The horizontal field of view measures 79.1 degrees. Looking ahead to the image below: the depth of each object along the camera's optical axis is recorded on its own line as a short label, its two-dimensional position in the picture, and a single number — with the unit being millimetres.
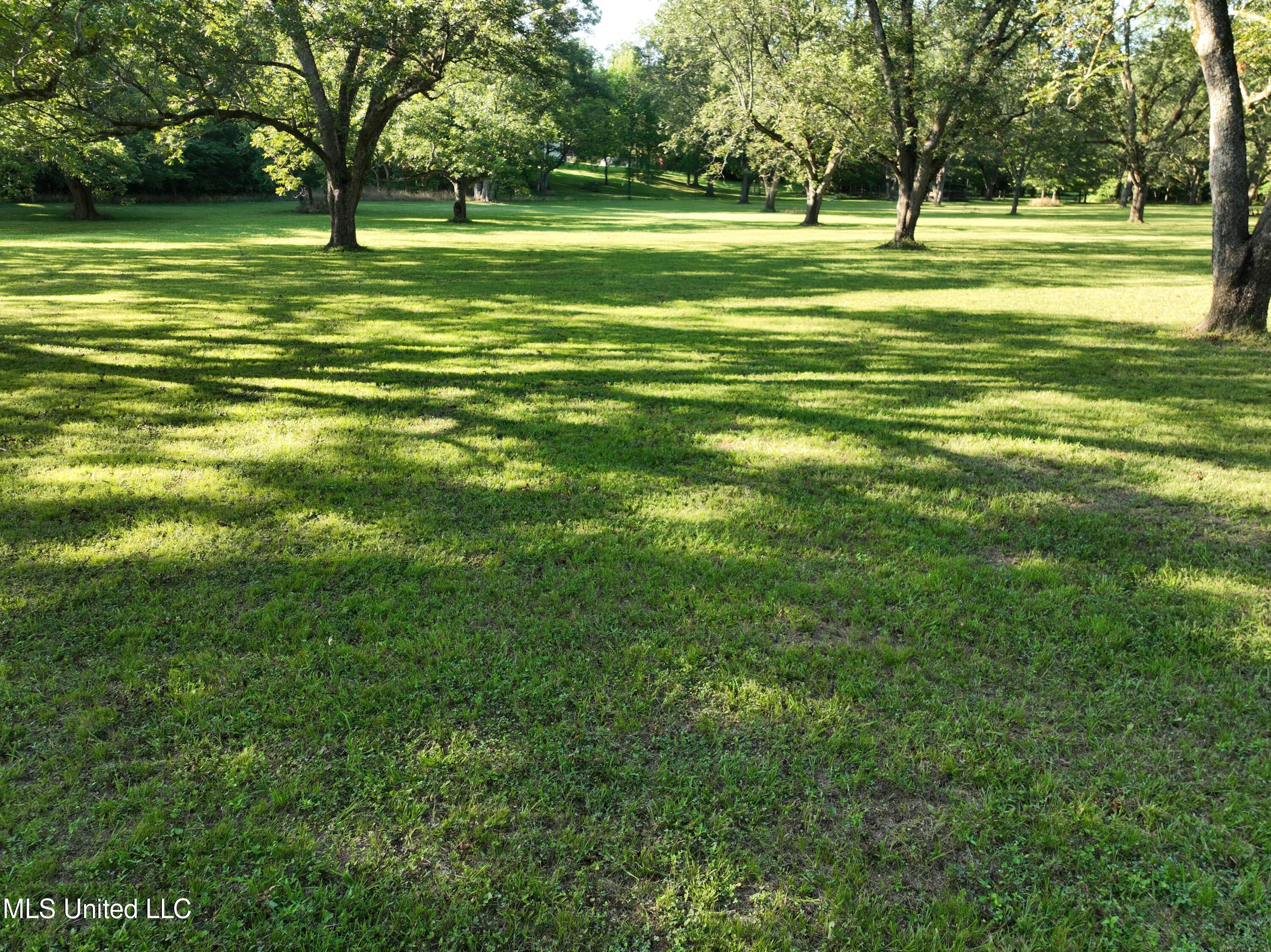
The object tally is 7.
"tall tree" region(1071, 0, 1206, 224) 31219
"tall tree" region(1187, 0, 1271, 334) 8602
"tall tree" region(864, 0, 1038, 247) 17750
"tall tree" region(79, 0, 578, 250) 13984
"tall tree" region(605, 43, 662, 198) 64250
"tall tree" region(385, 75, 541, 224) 31125
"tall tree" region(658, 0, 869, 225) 20078
